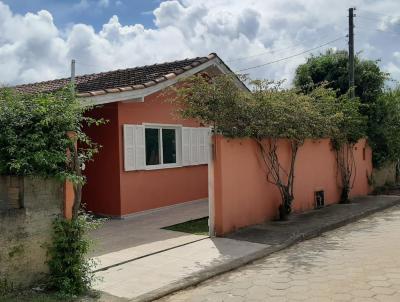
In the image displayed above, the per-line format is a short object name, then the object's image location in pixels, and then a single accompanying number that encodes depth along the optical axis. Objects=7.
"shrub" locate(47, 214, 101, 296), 5.54
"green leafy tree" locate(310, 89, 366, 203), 11.38
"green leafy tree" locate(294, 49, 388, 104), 16.56
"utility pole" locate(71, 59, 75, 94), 10.03
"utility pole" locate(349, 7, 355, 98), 15.59
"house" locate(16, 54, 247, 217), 11.12
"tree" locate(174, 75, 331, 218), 8.95
